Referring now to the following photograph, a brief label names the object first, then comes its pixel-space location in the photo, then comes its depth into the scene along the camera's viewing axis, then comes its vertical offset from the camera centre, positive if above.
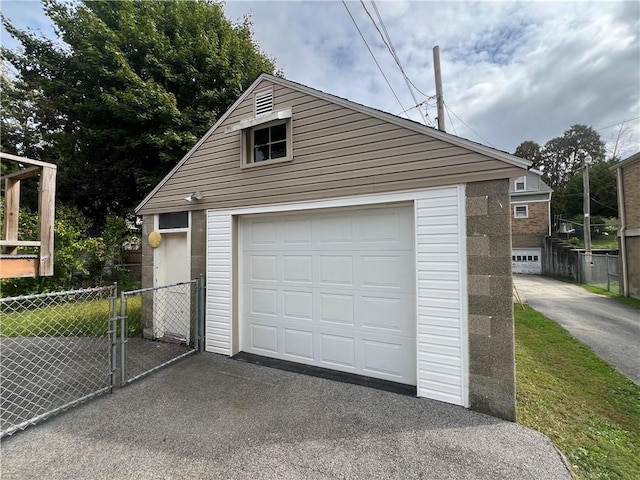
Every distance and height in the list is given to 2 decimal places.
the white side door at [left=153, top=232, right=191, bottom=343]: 5.54 -0.73
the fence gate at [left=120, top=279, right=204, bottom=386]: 4.92 -1.44
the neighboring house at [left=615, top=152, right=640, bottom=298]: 9.94 +0.78
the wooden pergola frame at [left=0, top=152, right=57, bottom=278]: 2.79 +0.29
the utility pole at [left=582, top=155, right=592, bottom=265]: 13.80 +1.82
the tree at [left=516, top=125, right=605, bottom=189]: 32.56 +10.79
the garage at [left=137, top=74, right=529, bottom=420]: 3.17 +0.11
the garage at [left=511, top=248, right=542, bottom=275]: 18.73 -0.96
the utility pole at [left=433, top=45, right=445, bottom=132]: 6.90 +3.88
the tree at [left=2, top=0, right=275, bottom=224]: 10.16 +6.52
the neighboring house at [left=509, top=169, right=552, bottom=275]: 18.89 +1.70
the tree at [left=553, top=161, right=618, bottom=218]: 24.42 +4.54
